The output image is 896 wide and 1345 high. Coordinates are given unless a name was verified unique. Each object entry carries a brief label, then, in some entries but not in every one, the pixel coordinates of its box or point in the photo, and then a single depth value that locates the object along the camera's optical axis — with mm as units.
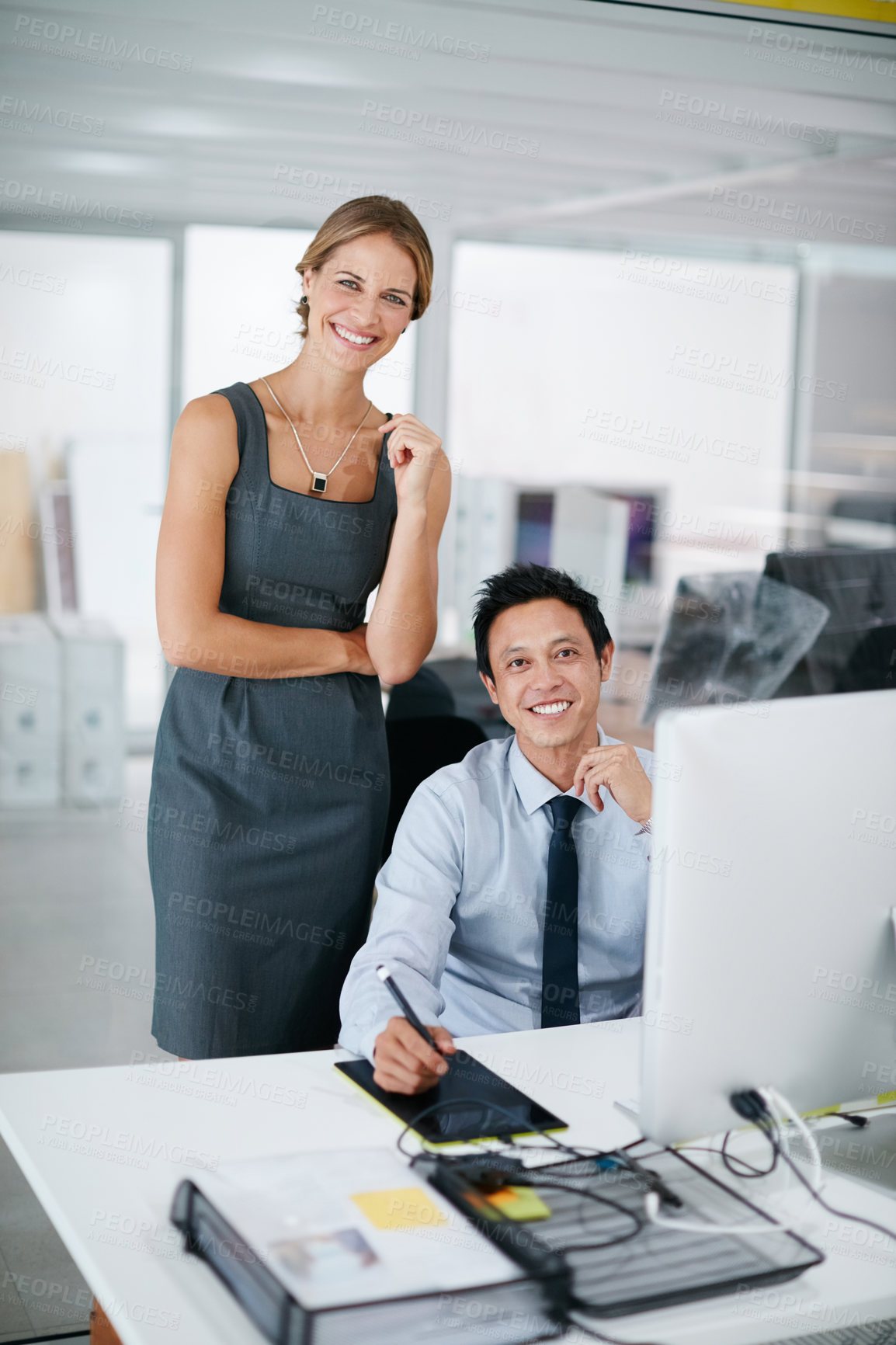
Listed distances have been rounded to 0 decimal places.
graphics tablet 1309
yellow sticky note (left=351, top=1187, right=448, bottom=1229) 1104
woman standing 2129
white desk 1040
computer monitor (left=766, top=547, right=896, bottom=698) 3408
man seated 1841
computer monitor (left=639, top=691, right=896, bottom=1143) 1110
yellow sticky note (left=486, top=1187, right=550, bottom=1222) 1132
